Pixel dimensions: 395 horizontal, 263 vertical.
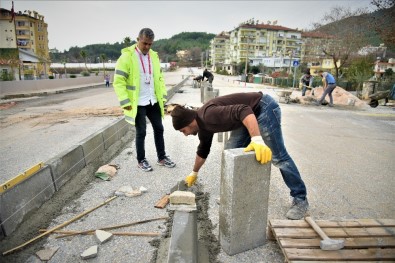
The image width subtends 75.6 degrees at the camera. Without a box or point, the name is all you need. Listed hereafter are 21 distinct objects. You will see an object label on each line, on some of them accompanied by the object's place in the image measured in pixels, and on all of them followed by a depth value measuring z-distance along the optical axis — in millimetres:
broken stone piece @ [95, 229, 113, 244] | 2400
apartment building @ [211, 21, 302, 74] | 81312
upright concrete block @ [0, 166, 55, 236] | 2408
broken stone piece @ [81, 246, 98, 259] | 2191
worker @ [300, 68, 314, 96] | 15634
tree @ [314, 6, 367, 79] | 26922
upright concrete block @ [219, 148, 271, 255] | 2041
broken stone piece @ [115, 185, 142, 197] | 3320
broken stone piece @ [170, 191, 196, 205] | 2654
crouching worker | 2281
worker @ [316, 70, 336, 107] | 11570
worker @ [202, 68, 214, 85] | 15883
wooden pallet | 2006
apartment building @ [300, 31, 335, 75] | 29719
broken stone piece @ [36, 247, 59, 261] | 2186
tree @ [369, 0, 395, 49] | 14047
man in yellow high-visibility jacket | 3723
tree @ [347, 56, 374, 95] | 26625
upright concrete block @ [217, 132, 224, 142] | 6020
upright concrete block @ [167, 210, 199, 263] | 2027
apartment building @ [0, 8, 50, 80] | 55531
